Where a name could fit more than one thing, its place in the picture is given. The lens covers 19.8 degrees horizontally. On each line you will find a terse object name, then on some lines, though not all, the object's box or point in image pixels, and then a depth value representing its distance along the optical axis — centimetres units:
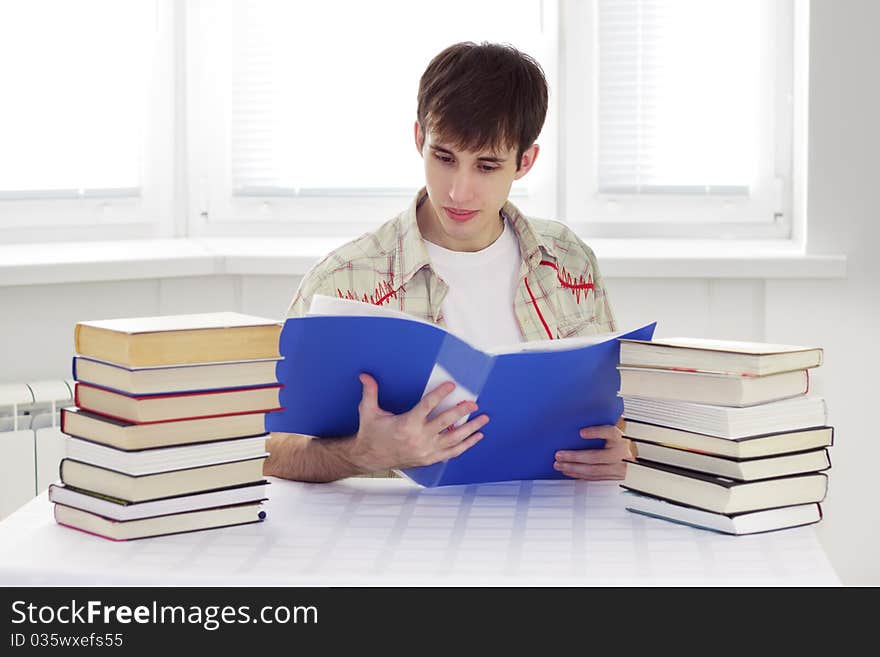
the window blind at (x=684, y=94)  363
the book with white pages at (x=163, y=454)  222
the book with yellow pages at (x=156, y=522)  223
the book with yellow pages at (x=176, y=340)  221
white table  214
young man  247
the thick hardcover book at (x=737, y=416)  223
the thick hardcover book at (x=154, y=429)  222
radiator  322
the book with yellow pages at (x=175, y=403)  221
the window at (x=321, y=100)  373
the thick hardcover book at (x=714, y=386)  223
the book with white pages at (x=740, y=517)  224
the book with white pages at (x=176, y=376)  221
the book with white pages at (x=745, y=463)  224
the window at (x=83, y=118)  357
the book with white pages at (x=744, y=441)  223
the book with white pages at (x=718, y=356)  223
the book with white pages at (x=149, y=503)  222
